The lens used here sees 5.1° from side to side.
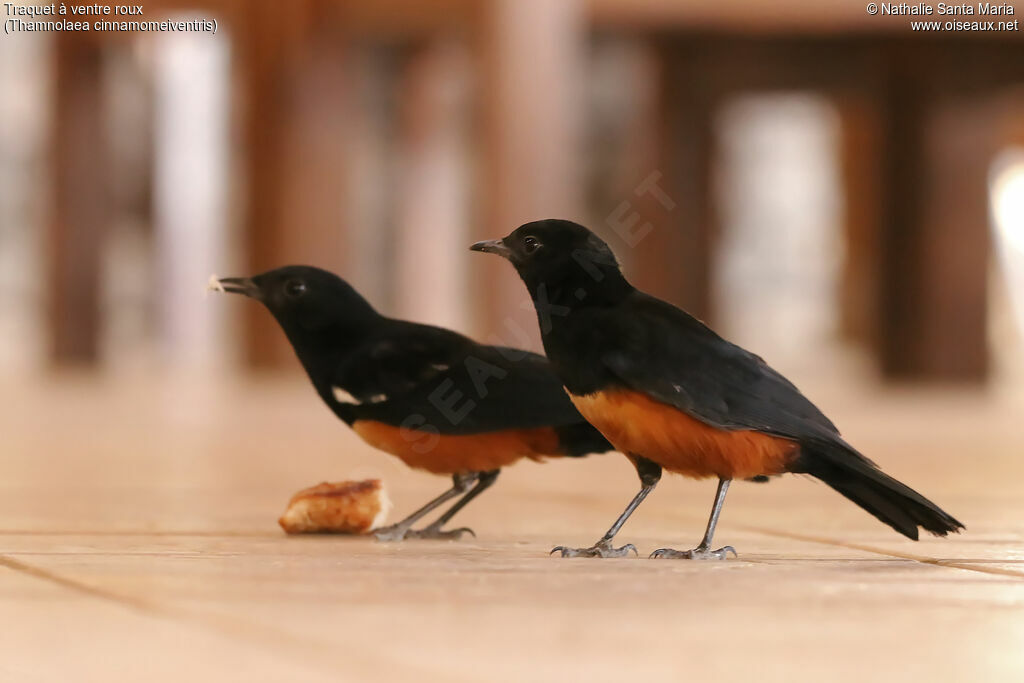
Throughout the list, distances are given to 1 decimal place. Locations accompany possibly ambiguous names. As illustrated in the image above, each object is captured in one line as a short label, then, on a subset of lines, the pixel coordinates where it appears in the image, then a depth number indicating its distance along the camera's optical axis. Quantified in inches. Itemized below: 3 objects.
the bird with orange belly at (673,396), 158.6
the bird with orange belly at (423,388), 161.5
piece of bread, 162.6
